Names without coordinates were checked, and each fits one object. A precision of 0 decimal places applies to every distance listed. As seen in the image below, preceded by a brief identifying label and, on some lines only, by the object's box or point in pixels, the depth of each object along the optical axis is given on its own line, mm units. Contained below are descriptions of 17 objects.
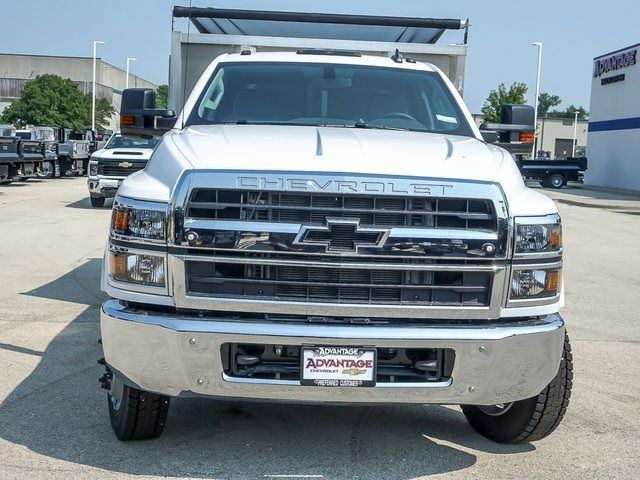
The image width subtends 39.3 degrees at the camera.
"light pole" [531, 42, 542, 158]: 54031
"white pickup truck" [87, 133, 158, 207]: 19359
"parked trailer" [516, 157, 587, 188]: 42781
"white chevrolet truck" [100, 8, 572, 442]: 3863
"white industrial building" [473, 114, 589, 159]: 94312
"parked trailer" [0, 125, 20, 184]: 25062
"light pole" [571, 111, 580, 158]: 91900
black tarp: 7992
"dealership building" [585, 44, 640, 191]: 41969
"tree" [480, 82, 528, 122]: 65656
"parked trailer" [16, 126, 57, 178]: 27253
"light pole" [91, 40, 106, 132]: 67138
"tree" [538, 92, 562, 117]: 164725
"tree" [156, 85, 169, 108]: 68344
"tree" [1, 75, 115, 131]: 75438
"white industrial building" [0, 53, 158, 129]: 114875
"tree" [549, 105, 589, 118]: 155375
